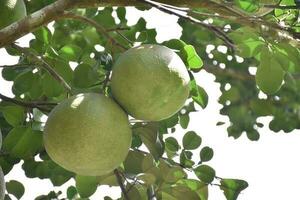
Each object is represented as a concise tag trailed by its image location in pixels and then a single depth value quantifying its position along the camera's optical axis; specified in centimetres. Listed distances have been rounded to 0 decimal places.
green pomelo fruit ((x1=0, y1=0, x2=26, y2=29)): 242
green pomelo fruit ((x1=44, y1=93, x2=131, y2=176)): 219
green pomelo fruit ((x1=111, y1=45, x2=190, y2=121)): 221
